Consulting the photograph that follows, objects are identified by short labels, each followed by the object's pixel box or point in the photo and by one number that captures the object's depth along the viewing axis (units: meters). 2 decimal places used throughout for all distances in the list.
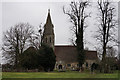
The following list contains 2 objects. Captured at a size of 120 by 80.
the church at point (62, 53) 60.98
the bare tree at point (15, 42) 38.03
